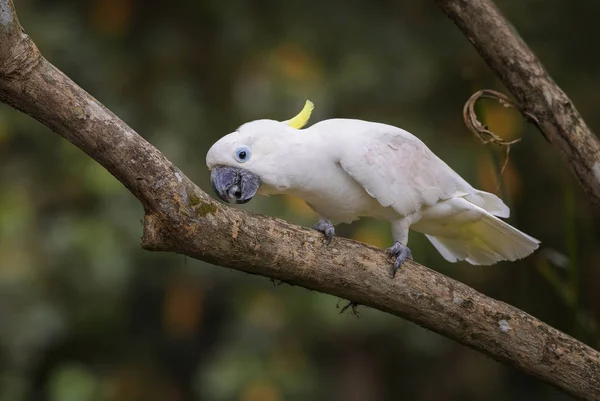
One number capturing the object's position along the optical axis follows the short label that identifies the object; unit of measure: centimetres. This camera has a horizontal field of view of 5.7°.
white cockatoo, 650
